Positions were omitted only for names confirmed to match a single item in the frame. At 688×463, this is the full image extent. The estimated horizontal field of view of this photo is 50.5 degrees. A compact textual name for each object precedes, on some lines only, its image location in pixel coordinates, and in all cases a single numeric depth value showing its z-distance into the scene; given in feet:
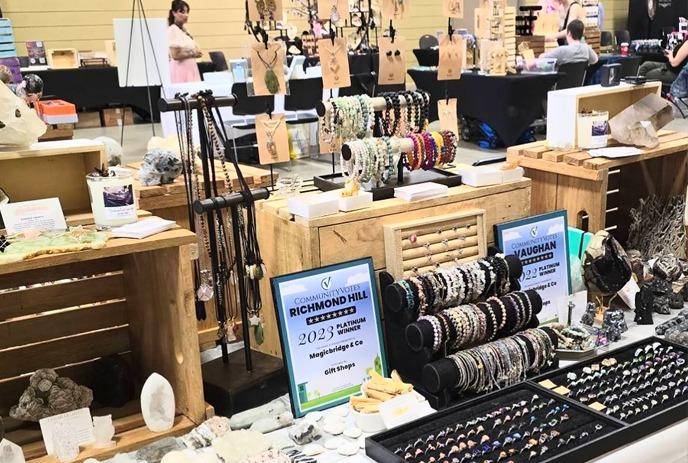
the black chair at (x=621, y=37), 39.93
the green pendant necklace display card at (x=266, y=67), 7.50
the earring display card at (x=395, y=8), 8.42
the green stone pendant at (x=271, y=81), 7.55
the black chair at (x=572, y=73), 24.11
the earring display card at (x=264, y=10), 7.45
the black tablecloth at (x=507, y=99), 22.47
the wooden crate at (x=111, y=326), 5.93
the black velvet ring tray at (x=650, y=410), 5.72
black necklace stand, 6.33
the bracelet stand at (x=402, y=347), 6.29
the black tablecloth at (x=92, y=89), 28.35
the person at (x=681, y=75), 27.91
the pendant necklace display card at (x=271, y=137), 7.61
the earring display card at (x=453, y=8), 9.03
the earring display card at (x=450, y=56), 9.05
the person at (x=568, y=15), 26.22
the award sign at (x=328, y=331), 6.23
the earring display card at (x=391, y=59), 8.41
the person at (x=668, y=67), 28.40
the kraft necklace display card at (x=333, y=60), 7.99
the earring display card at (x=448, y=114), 8.66
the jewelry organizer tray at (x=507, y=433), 5.39
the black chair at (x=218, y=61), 32.55
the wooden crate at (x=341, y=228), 6.70
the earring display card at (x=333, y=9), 7.81
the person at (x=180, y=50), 22.95
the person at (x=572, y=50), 24.51
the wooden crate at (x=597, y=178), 8.89
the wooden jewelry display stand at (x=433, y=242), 6.93
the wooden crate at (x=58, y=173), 6.64
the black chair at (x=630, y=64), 27.71
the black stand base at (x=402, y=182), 7.34
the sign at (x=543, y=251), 7.79
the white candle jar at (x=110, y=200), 6.03
